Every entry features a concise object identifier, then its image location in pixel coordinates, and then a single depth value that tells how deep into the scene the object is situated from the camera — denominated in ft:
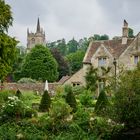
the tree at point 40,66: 217.12
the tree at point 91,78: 137.00
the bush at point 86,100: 105.82
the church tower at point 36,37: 415.73
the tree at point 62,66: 254.47
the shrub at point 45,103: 94.19
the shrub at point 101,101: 84.29
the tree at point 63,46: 464.58
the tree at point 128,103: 62.24
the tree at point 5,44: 88.02
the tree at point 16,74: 221.42
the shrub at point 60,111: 70.48
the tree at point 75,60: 300.88
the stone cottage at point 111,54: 138.77
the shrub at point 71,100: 92.64
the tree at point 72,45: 501.47
